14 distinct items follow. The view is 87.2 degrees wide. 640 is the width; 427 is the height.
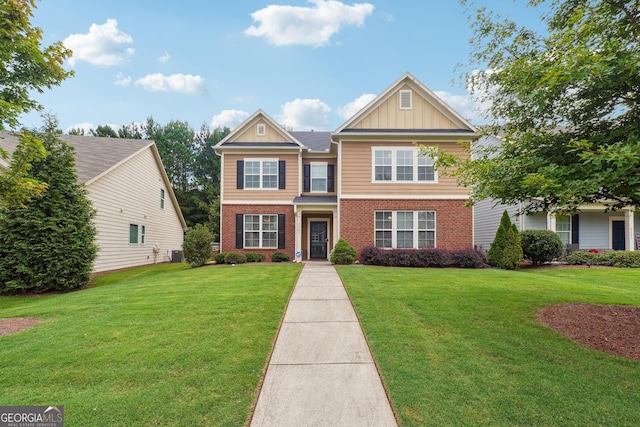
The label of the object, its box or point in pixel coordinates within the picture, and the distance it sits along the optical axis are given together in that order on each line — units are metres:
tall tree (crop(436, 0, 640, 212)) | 4.02
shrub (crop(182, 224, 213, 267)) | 14.59
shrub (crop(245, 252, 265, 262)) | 15.60
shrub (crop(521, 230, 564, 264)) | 15.13
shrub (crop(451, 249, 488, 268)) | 13.61
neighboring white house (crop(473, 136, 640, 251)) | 17.36
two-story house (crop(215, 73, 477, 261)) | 14.73
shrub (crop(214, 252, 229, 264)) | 15.15
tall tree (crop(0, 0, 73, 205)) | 5.04
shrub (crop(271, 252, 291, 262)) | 15.68
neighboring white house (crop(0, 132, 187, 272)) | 14.90
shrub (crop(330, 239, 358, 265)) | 13.77
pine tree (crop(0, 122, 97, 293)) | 10.50
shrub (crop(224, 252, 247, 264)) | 14.87
